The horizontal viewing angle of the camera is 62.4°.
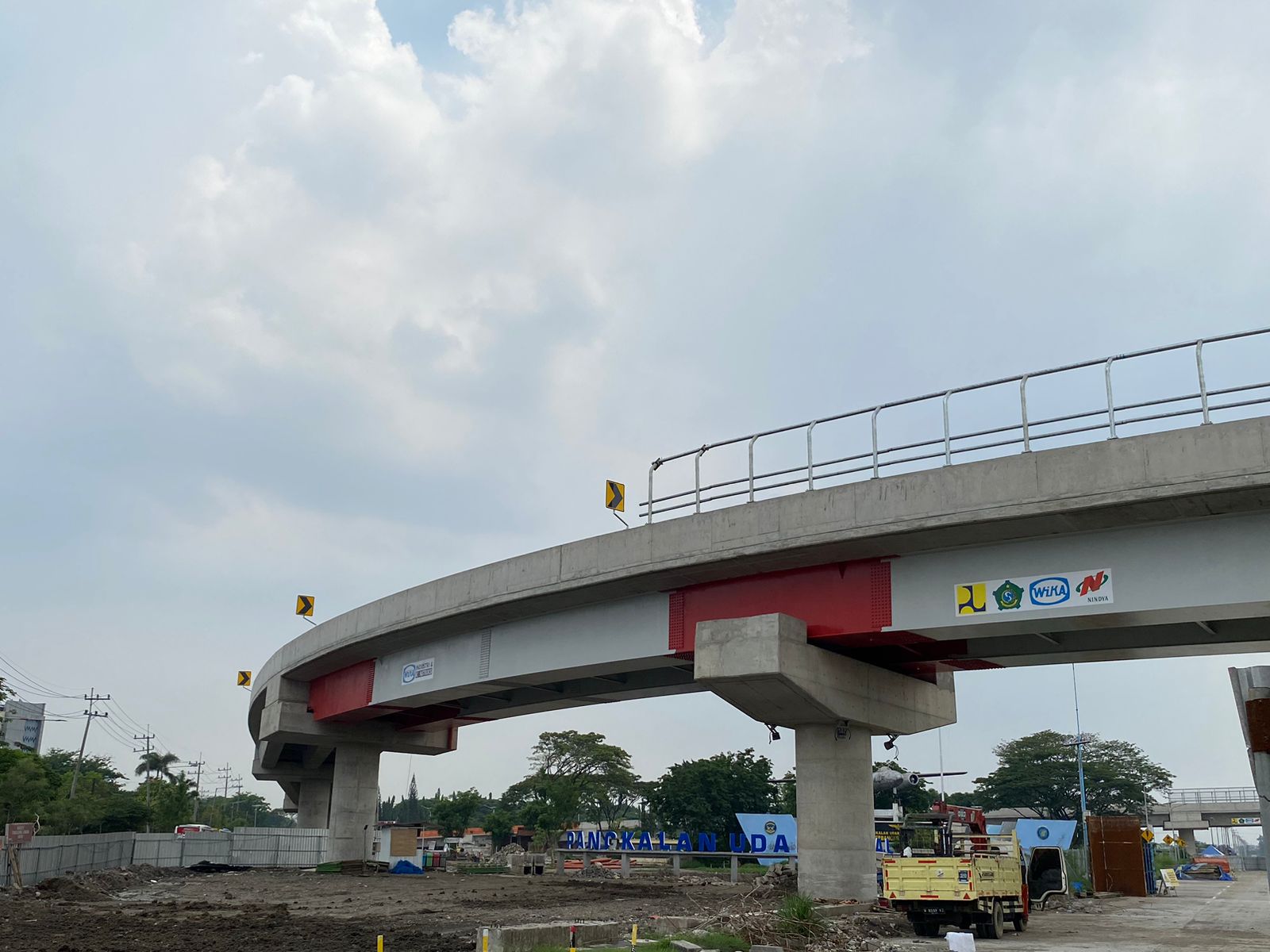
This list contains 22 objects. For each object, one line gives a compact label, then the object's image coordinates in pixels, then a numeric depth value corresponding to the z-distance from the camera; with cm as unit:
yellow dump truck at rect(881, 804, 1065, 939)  2067
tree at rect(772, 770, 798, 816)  8375
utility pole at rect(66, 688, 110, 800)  9599
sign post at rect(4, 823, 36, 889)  2969
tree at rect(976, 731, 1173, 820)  10281
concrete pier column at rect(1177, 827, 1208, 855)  11597
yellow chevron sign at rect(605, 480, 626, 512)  2534
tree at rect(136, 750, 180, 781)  14350
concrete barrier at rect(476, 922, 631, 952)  1436
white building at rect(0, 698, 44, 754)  17218
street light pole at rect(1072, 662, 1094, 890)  3922
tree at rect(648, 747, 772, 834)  7869
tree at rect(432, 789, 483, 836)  11681
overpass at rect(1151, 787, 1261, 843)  10850
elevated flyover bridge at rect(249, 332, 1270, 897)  1791
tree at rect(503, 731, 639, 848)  8956
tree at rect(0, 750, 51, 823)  5828
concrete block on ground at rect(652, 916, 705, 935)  1886
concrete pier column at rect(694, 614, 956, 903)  2177
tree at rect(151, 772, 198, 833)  8631
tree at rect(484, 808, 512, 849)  10131
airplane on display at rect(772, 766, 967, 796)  3230
